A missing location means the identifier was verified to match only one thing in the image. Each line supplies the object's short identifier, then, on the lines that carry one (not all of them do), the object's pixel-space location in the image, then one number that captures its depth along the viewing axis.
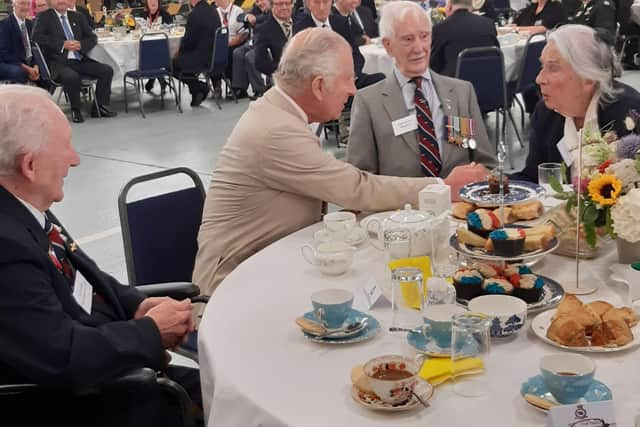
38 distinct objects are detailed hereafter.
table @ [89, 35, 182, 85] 9.41
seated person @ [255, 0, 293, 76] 7.75
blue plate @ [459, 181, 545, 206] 2.32
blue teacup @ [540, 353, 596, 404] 1.31
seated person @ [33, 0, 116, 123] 9.25
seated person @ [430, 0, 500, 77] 5.96
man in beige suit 2.48
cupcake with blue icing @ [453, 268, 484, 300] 1.76
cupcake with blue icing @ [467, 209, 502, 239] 1.95
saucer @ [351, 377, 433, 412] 1.36
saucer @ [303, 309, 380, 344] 1.65
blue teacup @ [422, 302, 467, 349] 1.55
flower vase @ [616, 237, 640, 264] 1.97
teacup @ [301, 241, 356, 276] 2.05
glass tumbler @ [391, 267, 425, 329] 1.73
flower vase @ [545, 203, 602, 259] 2.08
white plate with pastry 1.54
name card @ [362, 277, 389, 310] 1.84
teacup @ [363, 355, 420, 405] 1.37
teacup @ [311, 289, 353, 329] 1.67
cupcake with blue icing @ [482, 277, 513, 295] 1.74
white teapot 2.01
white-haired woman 2.90
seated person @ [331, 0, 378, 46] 8.40
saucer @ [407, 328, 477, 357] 1.49
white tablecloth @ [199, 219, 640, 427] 1.37
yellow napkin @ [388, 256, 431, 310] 1.74
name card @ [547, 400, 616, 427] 1.21
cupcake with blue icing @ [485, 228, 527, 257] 1.83
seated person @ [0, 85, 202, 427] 1.71
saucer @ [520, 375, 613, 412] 1.34
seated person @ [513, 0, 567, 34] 8.34
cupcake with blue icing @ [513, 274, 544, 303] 1.74
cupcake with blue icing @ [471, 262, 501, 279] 1.80
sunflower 1.87
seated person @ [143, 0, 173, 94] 11.43
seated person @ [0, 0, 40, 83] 9.59
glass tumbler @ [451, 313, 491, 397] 1.45
